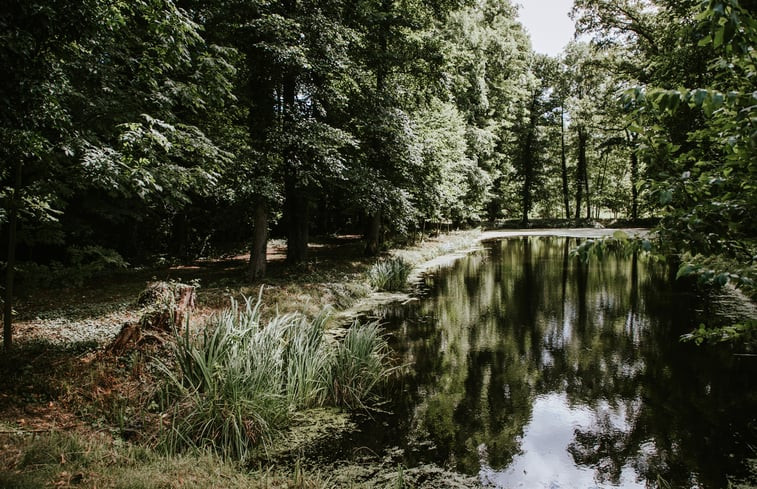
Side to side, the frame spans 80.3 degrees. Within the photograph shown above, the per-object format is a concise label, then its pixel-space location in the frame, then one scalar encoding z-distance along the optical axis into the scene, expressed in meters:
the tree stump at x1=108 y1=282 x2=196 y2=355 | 5.79
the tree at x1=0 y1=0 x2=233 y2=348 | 3.59
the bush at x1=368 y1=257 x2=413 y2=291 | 13.54
